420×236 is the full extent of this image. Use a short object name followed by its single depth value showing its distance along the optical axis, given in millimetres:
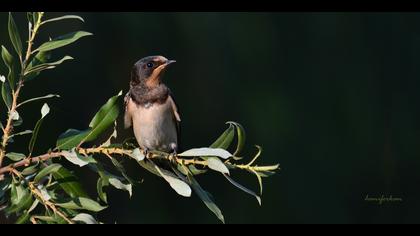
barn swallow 5987
